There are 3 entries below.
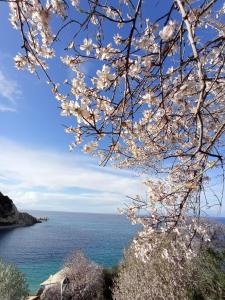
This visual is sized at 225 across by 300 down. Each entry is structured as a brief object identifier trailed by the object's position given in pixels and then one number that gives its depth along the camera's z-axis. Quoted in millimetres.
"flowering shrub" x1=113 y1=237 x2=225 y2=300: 4998
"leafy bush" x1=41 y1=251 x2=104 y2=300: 8537
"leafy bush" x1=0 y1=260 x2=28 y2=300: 6505
